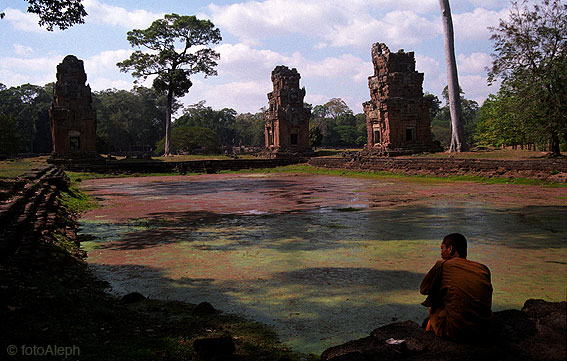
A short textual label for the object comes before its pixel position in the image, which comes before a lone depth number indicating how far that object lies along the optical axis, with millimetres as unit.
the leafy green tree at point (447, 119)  61519
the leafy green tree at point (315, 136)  52125
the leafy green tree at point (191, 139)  47875
